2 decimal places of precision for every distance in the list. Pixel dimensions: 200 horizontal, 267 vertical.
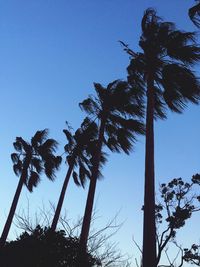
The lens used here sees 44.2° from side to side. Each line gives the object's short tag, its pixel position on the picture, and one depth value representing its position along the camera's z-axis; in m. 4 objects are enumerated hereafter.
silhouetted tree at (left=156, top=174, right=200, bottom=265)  17.04
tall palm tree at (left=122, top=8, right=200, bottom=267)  8.96
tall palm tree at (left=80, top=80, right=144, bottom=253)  11.64
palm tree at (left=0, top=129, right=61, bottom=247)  17.37
